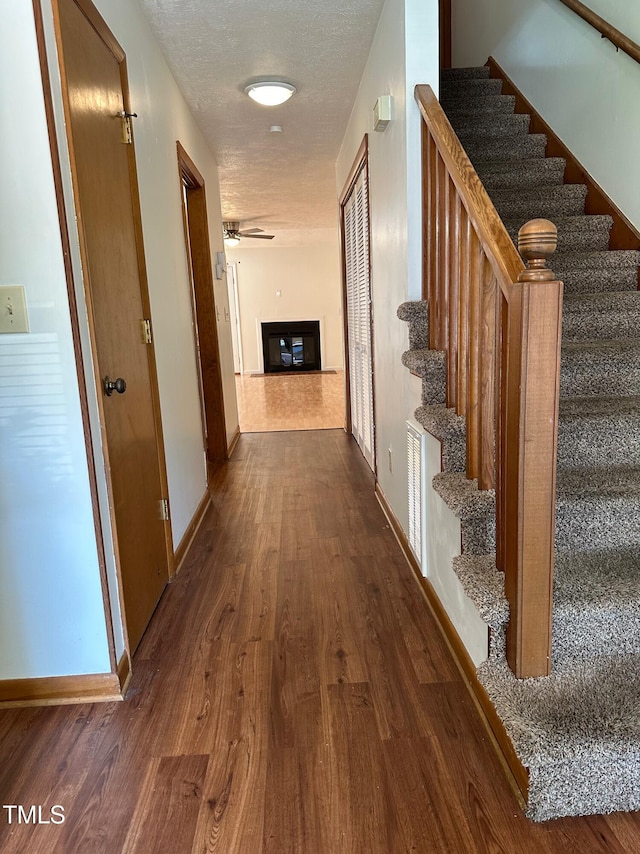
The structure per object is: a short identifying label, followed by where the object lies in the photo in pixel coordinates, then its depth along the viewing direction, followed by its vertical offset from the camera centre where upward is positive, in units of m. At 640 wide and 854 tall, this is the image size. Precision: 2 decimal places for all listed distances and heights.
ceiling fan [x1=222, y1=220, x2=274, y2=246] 7.66 +1.39
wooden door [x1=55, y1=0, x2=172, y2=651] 1.59 +0.15
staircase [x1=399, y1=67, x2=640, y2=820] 1.17 -0.65
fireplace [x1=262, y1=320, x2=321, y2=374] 10.61 -0.35
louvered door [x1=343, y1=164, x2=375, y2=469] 3.60 +0.09
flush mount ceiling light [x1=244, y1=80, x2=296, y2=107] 3.04 +1.32
